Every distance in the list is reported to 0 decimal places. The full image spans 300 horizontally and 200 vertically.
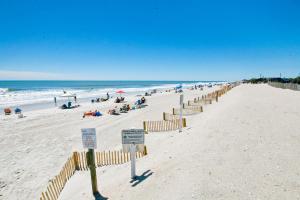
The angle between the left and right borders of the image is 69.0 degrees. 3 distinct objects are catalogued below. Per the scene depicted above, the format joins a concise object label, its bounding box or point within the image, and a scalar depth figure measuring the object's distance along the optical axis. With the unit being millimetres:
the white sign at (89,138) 6648
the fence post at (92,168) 6719
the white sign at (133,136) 7179
